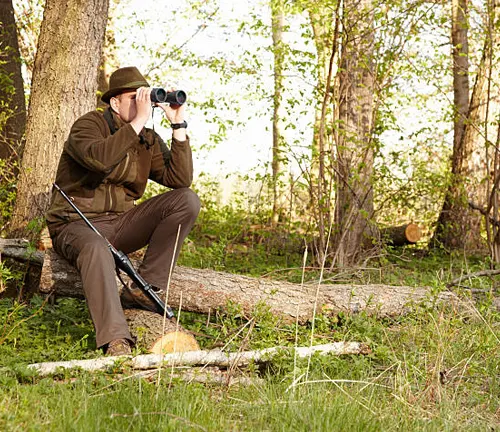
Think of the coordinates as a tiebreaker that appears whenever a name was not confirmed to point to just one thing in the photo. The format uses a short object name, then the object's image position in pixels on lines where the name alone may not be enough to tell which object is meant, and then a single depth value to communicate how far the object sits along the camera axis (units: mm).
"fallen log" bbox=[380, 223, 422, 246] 9508
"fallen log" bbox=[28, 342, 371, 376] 3556
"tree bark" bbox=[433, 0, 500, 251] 9469
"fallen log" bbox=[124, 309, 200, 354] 4148
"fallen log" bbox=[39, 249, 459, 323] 4789
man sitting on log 4480
